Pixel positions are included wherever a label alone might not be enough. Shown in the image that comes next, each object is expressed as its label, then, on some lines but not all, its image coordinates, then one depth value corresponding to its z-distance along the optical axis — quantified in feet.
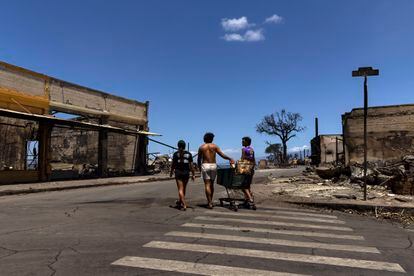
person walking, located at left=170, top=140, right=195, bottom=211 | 36.55
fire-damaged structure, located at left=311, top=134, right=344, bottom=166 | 163.84
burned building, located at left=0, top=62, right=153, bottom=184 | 75.56
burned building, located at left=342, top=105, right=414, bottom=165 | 84.23
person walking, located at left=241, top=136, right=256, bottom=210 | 37.73
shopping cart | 37.76
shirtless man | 35.99
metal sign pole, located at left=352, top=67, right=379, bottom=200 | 40.68
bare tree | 256.32
